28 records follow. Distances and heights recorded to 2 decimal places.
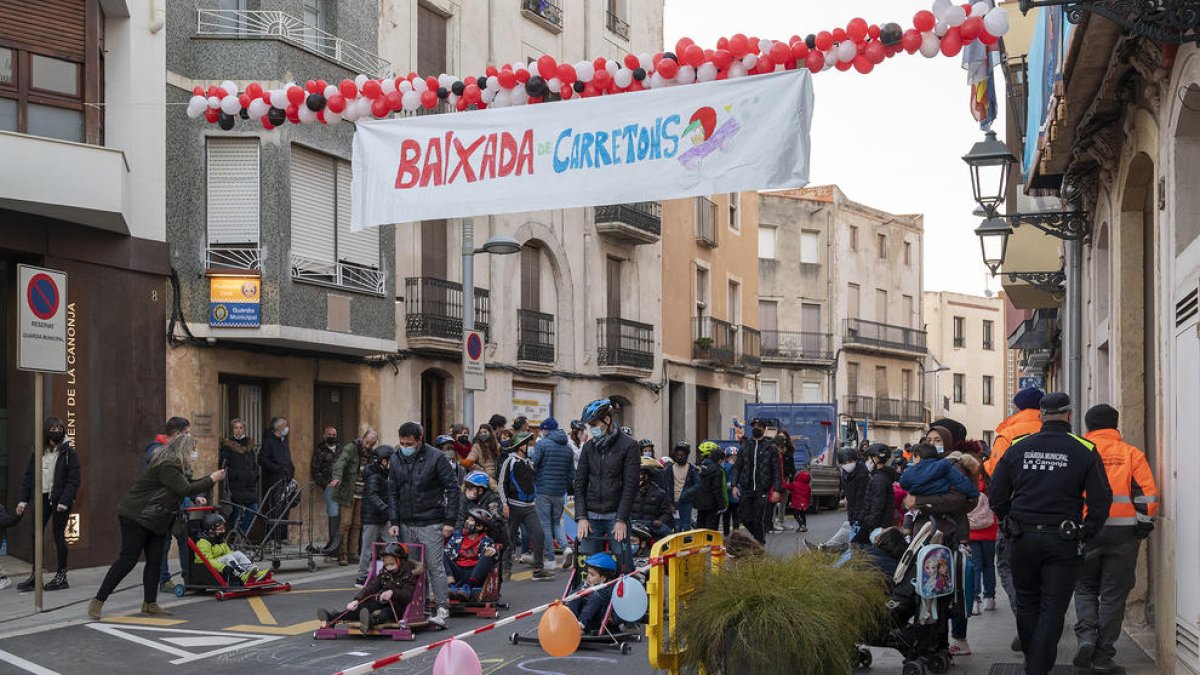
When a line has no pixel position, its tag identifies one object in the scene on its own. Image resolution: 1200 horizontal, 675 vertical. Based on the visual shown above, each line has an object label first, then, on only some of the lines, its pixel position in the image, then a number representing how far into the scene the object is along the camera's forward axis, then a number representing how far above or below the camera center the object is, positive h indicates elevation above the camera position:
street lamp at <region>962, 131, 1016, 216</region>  13.61 +2.35
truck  33.12 -0.81
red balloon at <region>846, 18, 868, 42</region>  9.16 +2.45
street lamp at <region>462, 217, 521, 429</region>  19.95 +2.03
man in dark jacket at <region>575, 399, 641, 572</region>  11.90 -0.71
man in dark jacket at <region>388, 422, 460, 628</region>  12.35 -0.89
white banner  9.44 +1.79
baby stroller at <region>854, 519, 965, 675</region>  9.59 -1.46
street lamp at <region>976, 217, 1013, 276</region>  14.97 +1.83
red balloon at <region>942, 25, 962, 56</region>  8.95 +2.33
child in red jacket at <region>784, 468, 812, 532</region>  26.45 -1.96
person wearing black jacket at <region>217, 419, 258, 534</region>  17.44 -0.91
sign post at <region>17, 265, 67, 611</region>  12.87 +0.67
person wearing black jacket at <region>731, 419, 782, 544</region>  18.89 -1.12
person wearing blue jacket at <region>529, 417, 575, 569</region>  17.30 -0.98
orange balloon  8.23 -1.41
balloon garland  9.02 +2.38
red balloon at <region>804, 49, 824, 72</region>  9.38 +2.31
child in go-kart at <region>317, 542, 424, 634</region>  11.58 -1.67
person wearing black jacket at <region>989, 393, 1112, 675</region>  9.00 -0.80
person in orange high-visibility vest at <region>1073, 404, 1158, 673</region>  9.94 -1.07
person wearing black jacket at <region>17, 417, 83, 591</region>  14.91 -0.92
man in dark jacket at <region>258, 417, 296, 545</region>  18.72 -0.81
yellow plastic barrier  8.37 -1.16
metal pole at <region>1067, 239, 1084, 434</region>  15.74 +0.89
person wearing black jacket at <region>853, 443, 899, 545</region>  12.02 -0.84
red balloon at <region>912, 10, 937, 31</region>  8.98 +2.47
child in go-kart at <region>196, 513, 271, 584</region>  14.19 -1.62
